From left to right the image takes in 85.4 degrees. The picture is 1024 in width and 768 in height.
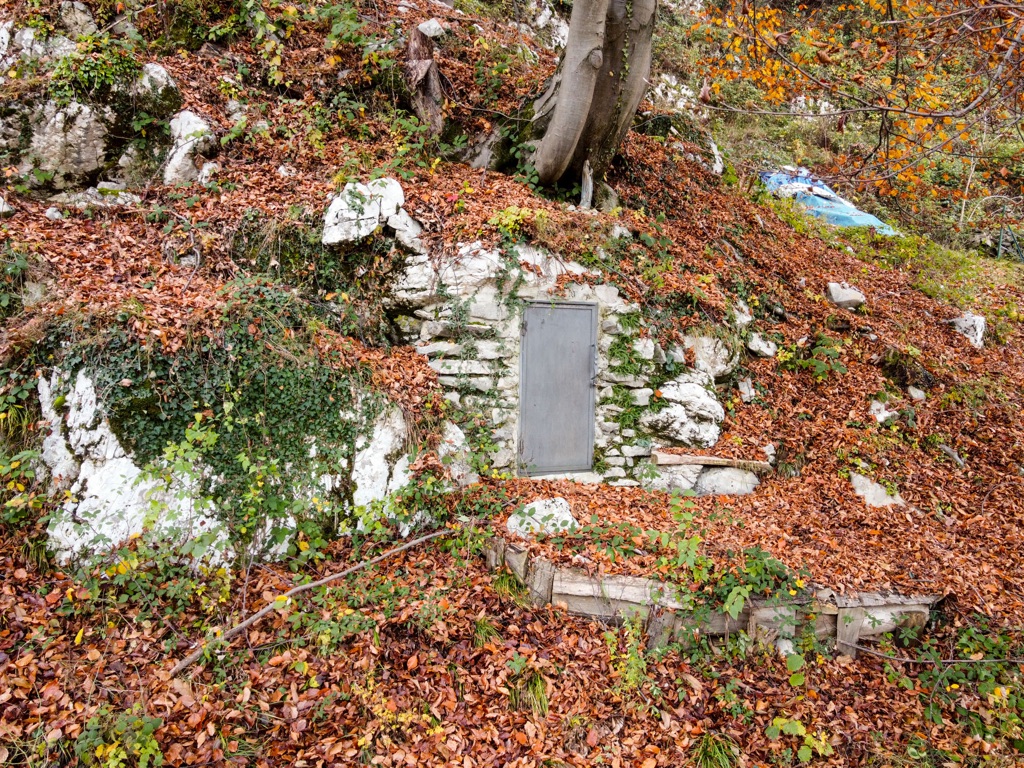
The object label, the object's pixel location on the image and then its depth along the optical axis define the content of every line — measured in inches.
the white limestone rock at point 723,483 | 230.8
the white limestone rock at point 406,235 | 224.4
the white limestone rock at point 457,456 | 202.1
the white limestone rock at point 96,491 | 158.6
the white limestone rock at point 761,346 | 270.4
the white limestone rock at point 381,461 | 188.2
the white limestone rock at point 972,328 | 332.5
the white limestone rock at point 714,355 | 251.8
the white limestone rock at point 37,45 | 240.5
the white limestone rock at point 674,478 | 232.2
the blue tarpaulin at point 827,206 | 447.8
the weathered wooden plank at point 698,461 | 230.2
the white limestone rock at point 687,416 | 238.2
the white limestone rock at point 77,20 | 248.5
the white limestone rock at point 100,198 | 226.1
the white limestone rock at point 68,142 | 227.3
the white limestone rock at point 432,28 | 298.5
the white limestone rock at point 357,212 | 222.2
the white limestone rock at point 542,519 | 184.9
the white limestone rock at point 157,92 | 243.0
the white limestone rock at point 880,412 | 253.8
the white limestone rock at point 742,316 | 267.9
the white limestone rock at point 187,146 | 240.4
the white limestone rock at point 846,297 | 308.5
